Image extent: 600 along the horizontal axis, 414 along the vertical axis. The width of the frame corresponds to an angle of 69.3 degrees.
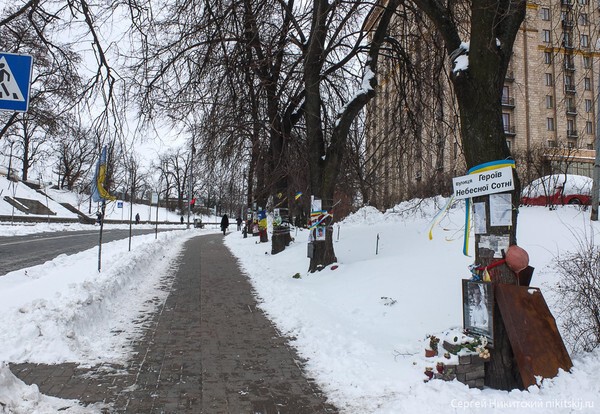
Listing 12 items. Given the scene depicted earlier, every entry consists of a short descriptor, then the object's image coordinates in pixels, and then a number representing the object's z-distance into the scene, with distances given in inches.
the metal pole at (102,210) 375.7
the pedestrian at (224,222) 1451.6
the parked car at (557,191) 492.1
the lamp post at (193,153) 535.1
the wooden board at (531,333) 157.6
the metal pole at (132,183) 588.3
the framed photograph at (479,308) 167.6
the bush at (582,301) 178.7
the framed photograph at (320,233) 420.5
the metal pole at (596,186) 368.1
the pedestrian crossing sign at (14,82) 167.8
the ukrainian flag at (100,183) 331.9
